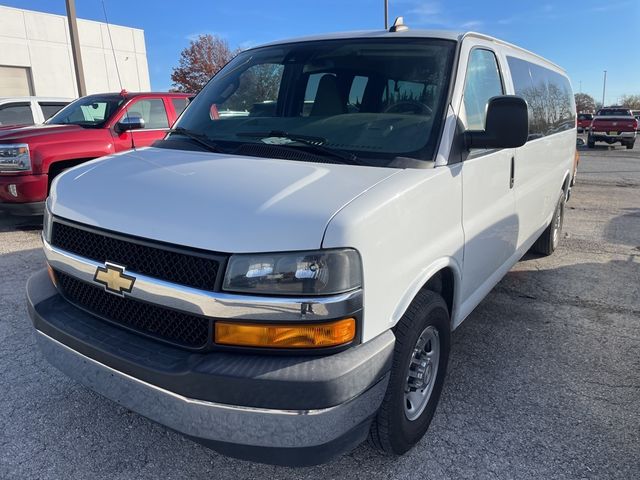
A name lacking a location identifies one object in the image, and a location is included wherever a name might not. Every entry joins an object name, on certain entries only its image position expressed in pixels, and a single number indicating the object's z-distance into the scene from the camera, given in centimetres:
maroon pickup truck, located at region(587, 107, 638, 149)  2344
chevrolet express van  180
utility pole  1080
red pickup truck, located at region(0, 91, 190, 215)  616
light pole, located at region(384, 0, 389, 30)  1652
